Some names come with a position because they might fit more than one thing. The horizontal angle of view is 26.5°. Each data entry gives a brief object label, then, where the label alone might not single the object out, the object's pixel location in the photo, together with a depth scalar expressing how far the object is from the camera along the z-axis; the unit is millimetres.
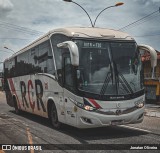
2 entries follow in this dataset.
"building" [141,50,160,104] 25172
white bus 9719
